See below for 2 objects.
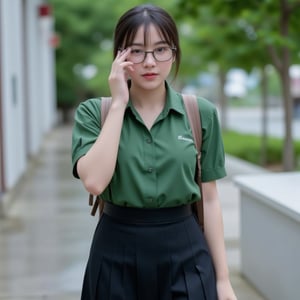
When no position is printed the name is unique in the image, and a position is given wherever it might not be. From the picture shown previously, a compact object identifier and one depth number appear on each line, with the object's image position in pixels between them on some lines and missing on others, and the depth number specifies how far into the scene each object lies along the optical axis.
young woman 3.87
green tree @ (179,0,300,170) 16.44
